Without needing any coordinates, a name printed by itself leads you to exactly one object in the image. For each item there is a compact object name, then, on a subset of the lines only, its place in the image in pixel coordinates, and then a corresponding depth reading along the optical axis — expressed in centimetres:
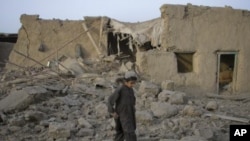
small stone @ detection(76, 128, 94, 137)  647
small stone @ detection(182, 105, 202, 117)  764
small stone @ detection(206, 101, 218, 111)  823
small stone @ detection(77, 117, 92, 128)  683
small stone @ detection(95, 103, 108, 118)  758
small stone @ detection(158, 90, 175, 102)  848
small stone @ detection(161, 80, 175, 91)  930
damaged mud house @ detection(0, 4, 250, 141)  710
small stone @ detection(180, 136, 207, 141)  595
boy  513
